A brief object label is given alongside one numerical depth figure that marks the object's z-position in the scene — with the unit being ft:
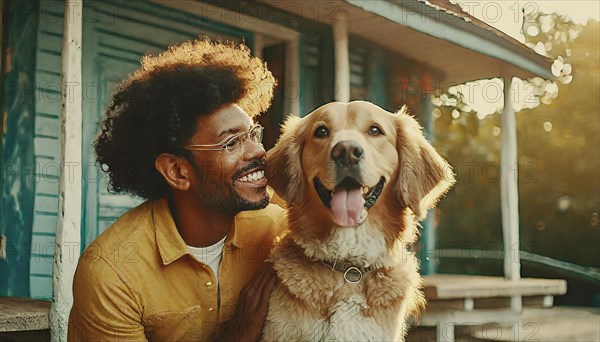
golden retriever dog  8.07
